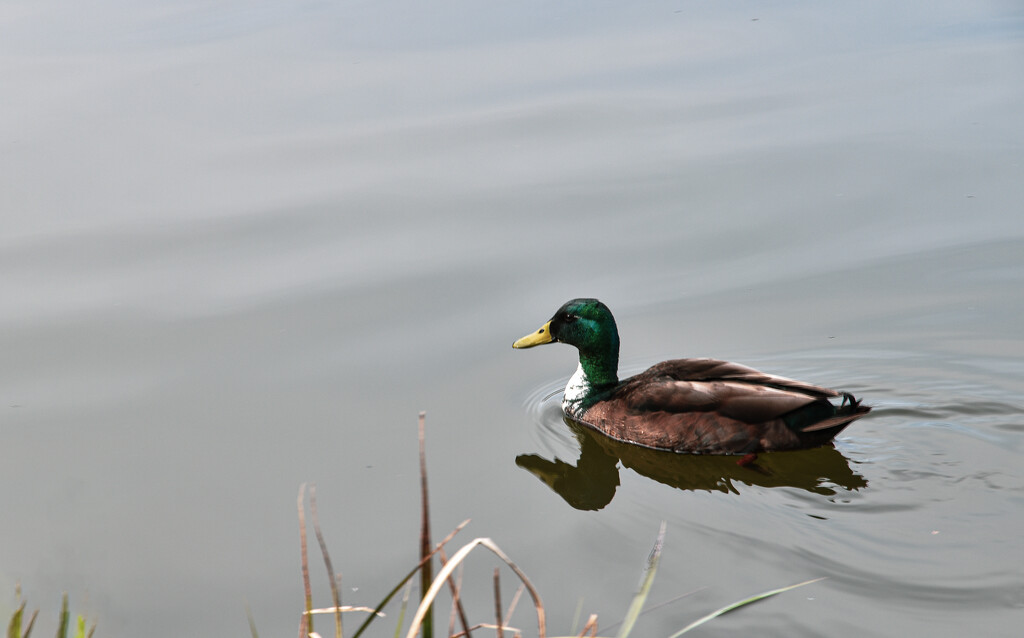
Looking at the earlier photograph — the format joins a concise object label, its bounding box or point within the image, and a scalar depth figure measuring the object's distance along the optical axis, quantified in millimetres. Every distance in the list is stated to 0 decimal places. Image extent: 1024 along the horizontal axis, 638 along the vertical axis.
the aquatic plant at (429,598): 5395
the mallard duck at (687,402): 12742
